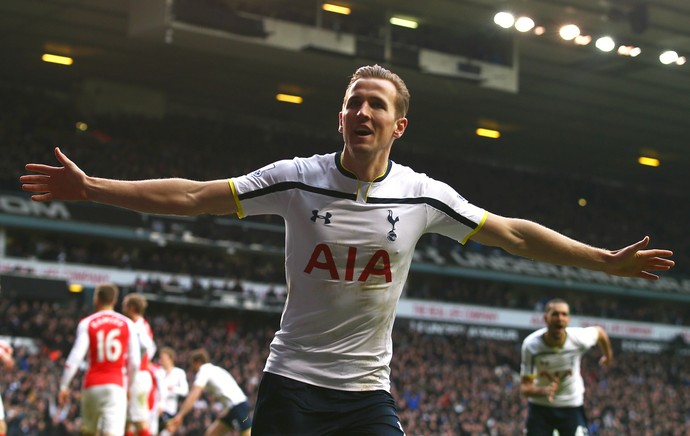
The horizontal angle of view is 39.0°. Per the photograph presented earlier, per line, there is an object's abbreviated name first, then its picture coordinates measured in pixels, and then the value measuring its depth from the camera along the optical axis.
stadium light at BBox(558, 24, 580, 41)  27.28
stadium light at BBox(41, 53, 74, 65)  33.19
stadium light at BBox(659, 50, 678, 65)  29.56
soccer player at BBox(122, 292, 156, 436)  11.88
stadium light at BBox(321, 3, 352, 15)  26.78
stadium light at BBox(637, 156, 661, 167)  43.28
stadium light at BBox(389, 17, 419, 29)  27.73
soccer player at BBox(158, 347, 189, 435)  15.49
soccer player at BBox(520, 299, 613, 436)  10.29
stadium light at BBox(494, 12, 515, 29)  26.34
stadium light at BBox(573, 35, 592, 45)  27.69
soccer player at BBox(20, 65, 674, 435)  4.26
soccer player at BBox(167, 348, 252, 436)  13.03
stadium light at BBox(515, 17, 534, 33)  26.73
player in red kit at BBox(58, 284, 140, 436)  11.07
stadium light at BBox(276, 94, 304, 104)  35.84
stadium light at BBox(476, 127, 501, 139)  39.42
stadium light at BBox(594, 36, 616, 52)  28.05
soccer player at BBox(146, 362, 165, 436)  13.97
